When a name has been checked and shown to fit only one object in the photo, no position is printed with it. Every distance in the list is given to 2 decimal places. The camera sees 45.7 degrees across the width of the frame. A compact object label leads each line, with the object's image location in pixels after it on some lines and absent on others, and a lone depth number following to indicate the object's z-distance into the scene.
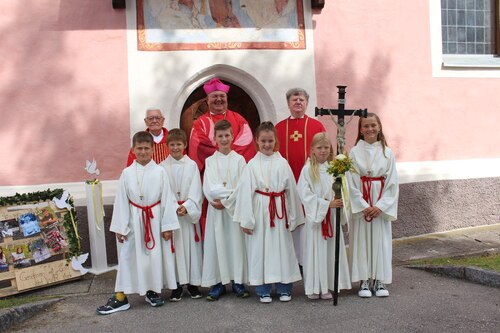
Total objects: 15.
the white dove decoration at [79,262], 7.02
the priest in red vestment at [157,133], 6.41
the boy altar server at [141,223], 5.59
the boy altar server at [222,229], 5.80
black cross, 5.72
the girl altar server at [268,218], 5.62
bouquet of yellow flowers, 5.30
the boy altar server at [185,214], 5.82
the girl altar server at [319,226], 5.58
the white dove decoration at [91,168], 7.38
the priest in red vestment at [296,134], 6.49
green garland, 6.87
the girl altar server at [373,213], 5.74
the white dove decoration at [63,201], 7.05
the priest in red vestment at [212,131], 6.53
